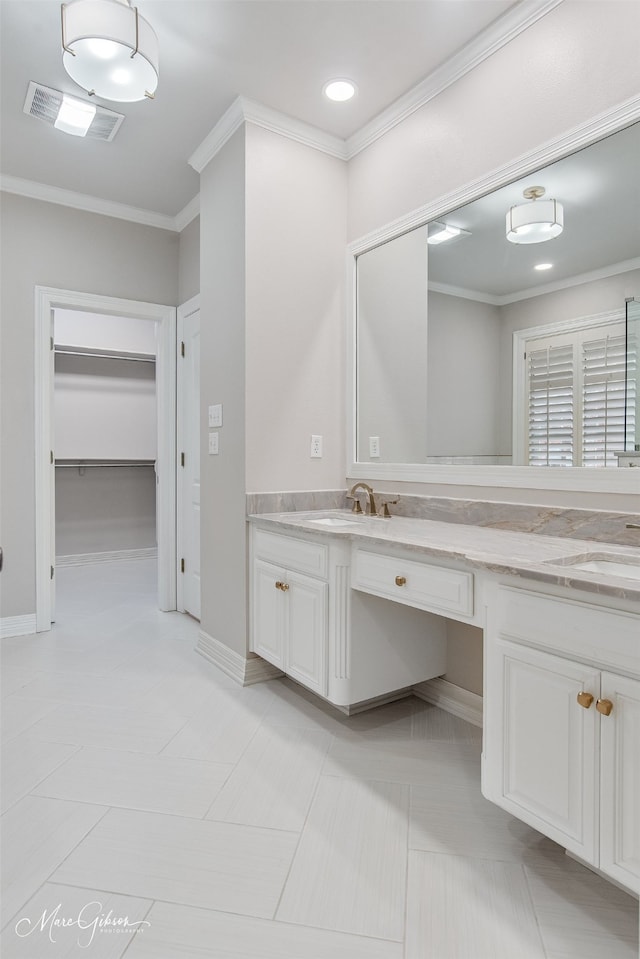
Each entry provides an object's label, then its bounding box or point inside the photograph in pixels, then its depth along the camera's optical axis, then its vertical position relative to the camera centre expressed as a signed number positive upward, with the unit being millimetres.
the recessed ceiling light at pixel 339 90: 2412 +1719
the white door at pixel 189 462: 3650 +36
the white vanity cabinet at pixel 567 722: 1149 -597
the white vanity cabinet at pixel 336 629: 2111 -673
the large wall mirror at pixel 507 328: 1829 +587
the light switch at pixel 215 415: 2871 +283
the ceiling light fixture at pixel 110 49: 1770 +1427
